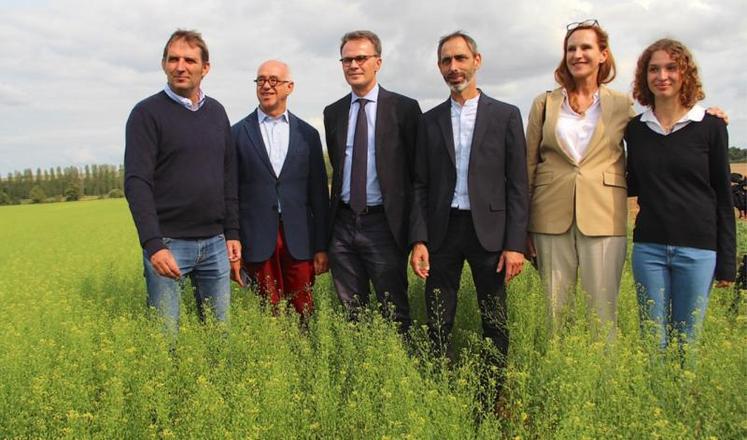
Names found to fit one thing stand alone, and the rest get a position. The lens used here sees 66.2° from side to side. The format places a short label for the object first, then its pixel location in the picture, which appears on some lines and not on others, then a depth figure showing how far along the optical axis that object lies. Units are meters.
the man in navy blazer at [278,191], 4.36
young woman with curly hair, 3.32
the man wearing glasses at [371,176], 4.08
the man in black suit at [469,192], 3.77
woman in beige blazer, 3.56
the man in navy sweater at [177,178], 3.63
